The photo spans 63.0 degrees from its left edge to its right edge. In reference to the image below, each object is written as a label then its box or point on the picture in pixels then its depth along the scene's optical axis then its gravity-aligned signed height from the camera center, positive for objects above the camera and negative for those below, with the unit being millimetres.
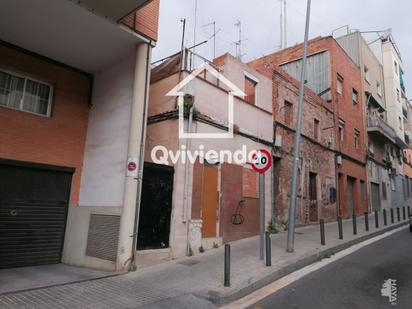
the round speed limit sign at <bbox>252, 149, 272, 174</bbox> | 8031 +1147
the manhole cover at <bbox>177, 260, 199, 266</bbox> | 8084 -1347
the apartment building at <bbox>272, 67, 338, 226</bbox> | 13668 +2619
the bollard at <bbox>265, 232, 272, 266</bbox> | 7434 -914
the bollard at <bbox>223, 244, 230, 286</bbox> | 6188 -1152
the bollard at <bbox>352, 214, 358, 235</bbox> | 11780 -514
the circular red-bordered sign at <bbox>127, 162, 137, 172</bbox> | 7832 +885
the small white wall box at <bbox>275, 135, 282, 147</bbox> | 13470 +2760
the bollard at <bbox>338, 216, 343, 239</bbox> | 10797 -603
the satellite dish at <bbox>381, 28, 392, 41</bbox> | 30247 +15917
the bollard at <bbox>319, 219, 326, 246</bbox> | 9770 -633
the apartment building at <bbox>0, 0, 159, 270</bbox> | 7660 +1892
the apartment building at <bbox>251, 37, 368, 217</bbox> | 19109 +6746
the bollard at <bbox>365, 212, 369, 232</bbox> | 12703 -443
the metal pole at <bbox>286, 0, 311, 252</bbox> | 8812 +1342
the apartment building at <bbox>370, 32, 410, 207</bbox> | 29234 +9971
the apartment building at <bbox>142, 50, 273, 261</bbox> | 8773 +1163
